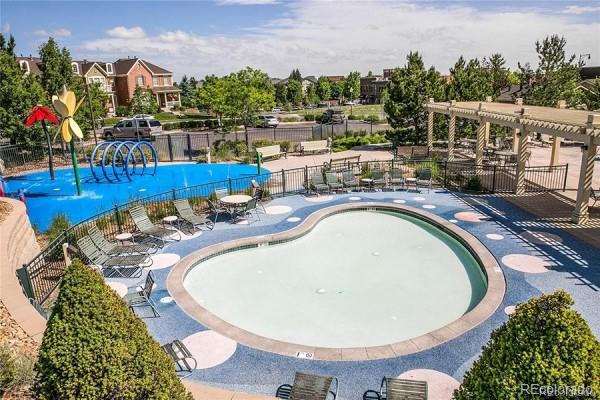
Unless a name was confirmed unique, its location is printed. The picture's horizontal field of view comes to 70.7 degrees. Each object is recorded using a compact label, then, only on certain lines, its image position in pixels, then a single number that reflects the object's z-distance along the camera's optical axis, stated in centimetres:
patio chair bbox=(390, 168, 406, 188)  1989
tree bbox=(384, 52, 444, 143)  2786
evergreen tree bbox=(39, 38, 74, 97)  3058
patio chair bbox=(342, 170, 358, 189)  1952
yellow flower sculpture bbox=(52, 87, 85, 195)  2017
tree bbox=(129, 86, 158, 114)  5741
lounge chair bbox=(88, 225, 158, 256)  1256
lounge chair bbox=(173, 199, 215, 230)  1516
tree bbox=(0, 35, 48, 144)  2598
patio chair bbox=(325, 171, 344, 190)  1934
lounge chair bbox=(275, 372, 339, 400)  669
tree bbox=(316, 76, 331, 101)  9044
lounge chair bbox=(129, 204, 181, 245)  1400
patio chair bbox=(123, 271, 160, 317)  966
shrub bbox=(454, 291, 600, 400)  363
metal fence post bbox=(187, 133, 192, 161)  2929
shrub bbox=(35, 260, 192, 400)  468
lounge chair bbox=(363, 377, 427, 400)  650
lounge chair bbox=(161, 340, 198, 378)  765
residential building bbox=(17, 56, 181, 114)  6619
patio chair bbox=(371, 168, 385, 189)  1970
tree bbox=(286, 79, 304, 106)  8069
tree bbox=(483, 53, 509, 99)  4598
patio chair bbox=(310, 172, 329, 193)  1922
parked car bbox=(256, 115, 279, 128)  4841
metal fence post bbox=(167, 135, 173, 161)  2909
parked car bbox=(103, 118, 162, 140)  3750
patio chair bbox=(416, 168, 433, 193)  1938
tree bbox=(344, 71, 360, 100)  8825
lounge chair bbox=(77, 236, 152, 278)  1180
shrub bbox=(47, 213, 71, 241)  1424
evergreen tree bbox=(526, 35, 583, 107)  3052
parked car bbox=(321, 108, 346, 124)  5156
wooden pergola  1408
